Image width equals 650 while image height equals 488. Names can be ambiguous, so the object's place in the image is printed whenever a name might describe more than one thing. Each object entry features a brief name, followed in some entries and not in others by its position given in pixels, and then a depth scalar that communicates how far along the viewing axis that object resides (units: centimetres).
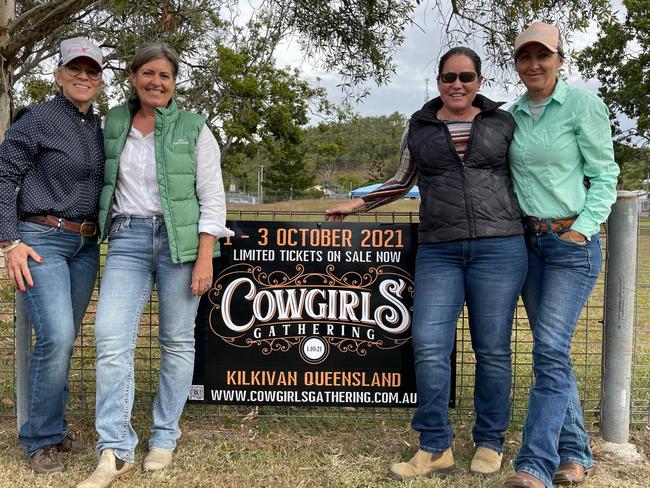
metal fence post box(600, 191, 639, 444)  343
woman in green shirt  291
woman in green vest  305
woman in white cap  295
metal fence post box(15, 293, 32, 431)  345
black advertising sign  370
